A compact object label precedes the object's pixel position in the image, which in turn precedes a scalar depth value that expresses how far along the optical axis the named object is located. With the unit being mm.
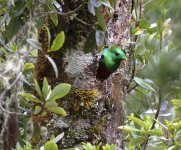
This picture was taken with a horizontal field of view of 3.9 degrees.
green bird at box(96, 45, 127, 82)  8850
